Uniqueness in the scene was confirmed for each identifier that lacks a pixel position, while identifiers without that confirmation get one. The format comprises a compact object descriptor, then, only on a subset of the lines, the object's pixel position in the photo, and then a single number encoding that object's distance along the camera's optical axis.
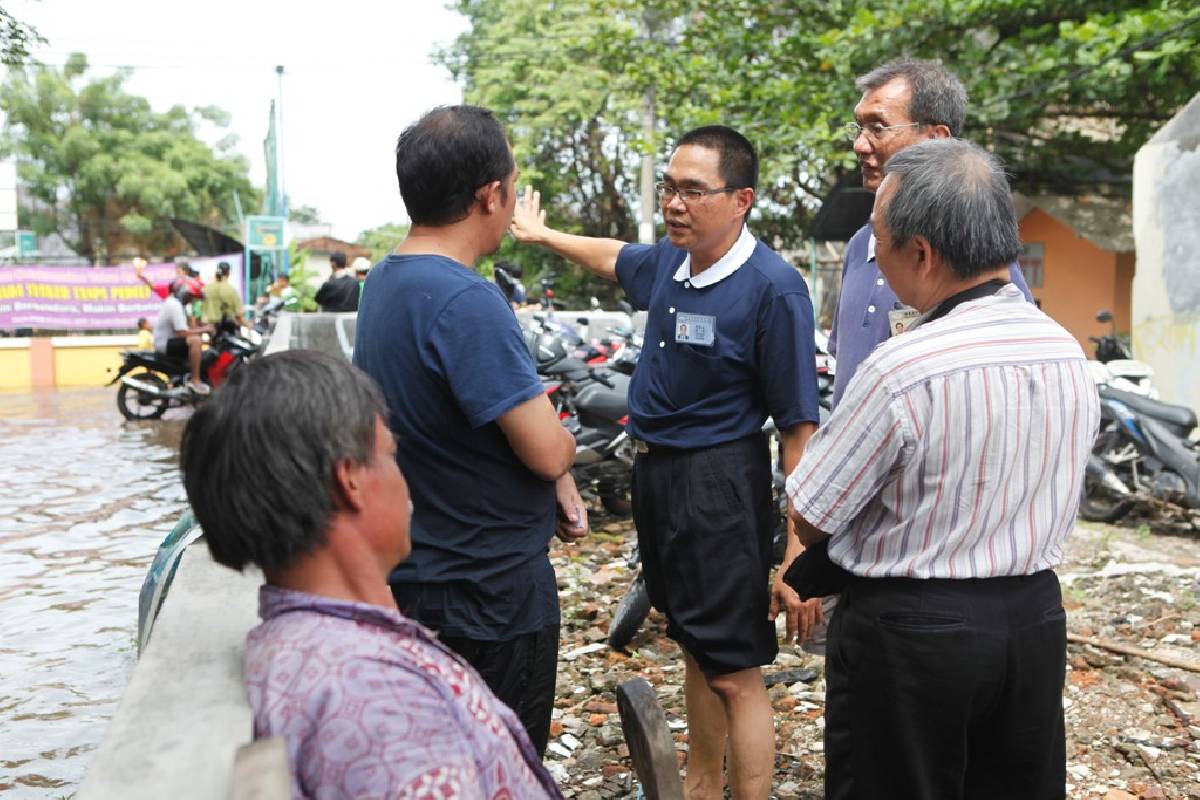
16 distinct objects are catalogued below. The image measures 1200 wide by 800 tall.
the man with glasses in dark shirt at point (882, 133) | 2.92
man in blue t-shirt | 2.08
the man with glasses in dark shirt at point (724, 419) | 2.87
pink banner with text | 20.73
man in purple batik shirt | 1.13
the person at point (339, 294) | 13.74
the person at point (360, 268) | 15.08
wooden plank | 1.51
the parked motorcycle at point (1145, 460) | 6.61
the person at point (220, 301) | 15.80
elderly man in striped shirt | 1.90
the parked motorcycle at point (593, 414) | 6.84
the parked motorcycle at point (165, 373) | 13.45
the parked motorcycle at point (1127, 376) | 7.62
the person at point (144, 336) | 19.06
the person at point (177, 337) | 13.62
